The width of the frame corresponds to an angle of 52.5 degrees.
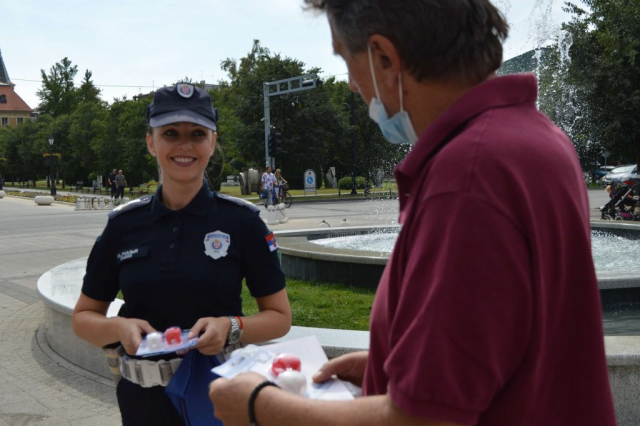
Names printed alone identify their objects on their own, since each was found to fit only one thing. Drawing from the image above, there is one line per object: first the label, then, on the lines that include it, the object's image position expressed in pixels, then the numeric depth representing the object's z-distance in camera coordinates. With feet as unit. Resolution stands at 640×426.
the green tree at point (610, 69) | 90.27
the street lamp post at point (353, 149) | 136.32
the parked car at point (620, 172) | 118.47
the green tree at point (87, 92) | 315.17
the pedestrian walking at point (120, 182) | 124.77
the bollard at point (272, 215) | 67.82
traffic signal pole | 88.94
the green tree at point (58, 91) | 316.40
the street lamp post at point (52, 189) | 152.56
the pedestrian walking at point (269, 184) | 87.81
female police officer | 7.75
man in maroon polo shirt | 3.31
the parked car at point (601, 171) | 156.13
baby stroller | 60.18
